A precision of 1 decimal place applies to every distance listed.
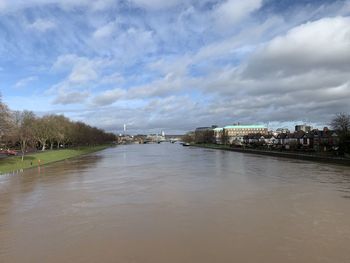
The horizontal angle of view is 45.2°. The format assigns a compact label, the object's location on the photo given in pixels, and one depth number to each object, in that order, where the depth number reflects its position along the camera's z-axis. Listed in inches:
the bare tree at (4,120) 1636.3
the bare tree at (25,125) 2751.0
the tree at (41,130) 3397.1
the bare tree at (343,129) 2119.8
